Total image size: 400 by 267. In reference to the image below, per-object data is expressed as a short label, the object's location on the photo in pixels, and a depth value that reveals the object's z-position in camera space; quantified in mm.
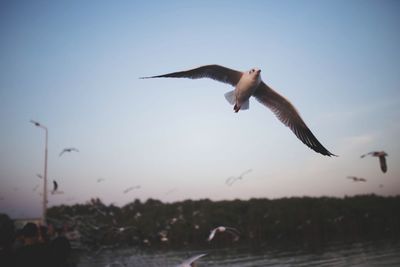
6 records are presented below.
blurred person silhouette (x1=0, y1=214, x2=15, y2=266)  4602
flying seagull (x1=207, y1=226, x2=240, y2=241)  10789
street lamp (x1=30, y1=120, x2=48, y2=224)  16406
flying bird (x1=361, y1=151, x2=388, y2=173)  9990
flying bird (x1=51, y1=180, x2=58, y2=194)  16047
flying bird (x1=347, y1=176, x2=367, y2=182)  12984
